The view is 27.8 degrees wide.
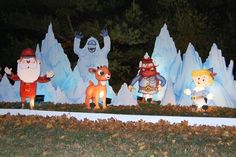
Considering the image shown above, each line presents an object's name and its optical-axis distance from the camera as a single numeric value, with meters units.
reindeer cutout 11.20
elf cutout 11.12
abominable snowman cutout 13.51
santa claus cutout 11.65
